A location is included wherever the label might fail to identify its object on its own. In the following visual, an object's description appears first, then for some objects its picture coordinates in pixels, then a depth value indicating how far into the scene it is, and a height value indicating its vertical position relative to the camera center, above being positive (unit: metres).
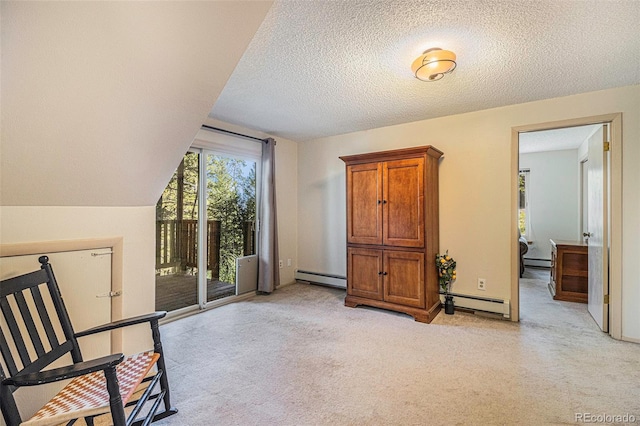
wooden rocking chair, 1.08 -0.65
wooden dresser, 3.75 -0.76
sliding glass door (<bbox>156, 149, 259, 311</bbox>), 3.25 -0.18
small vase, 3.32 -1.05
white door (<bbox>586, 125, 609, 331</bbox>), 2.80 -0.20
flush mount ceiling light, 2.10 +1.10
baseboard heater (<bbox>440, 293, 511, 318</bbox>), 3.16 -1.01
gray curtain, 4.11 -0.19
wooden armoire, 3.13 -0.19
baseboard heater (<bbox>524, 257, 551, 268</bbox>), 5.78 -0.97
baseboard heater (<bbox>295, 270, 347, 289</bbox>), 4.41 -1.01
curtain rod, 3.51 +1.04
